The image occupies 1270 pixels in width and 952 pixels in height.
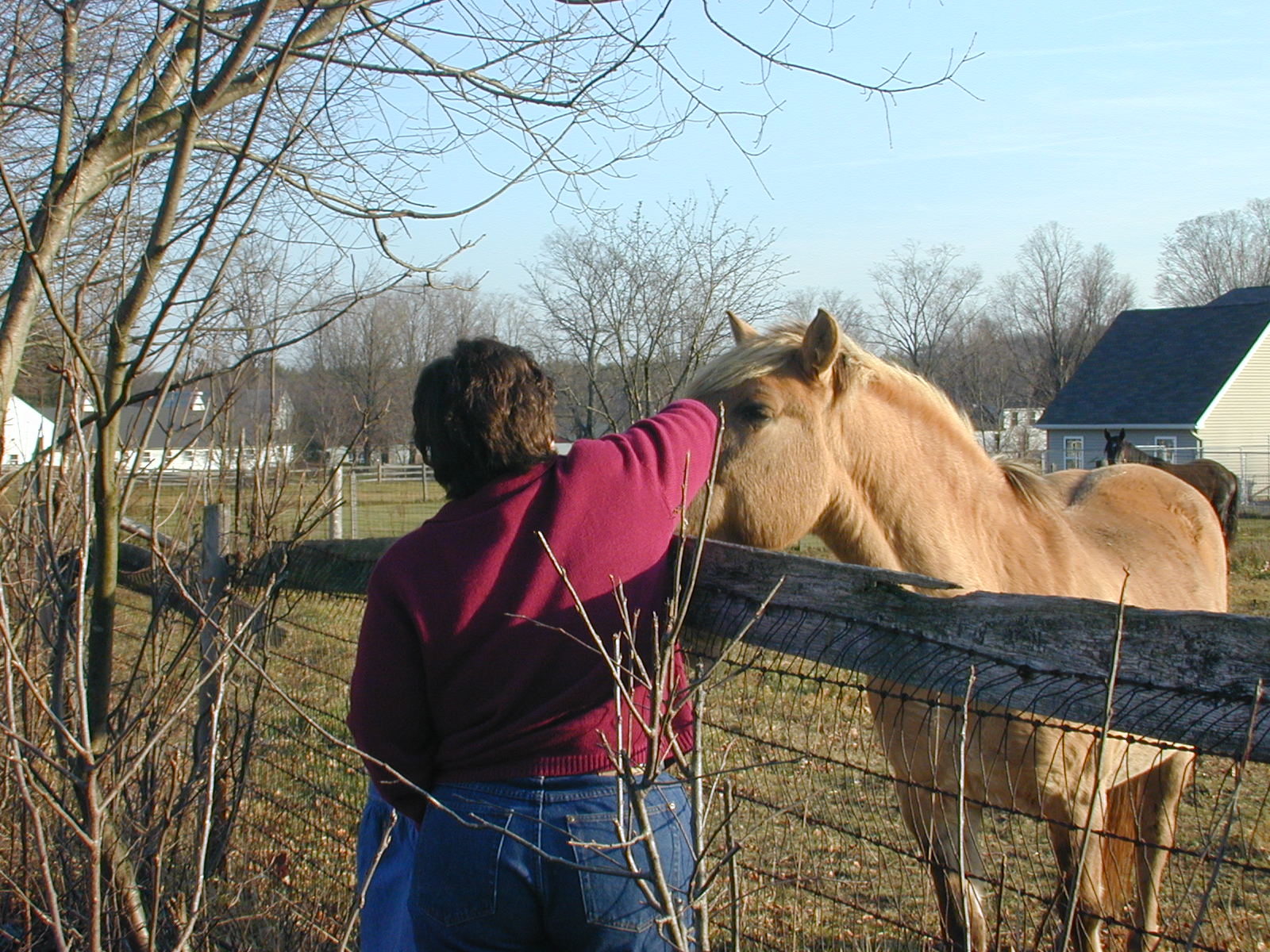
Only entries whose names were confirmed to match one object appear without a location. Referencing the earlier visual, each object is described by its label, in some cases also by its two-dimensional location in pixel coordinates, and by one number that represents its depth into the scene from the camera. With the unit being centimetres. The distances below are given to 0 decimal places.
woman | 188
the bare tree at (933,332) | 3500
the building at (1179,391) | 3180
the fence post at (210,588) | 352
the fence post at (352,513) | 1493
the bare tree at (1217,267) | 6444
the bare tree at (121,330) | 219
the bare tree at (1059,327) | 4847
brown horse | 1034
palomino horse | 277
